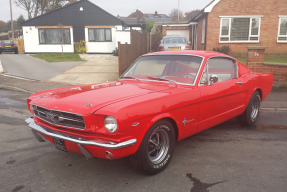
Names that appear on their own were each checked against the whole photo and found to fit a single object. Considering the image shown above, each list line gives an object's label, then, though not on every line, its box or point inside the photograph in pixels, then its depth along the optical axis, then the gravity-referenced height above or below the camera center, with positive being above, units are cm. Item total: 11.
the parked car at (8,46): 2517 +32
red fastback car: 285 -73
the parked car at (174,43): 1383 +28
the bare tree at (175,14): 7694 +1066
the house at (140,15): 7706 +1073
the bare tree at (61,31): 2286 +159
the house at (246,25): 1803 +160
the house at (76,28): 2480 +196
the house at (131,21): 3826 +406
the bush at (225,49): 1845 -8
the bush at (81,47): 2475 +18
